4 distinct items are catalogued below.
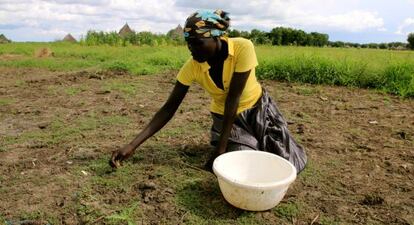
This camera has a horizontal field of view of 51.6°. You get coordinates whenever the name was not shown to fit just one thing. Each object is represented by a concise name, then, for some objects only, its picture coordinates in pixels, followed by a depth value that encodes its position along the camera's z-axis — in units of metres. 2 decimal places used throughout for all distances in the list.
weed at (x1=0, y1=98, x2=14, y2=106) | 5.20
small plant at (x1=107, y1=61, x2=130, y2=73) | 7.70
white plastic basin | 2.22
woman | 2.53
